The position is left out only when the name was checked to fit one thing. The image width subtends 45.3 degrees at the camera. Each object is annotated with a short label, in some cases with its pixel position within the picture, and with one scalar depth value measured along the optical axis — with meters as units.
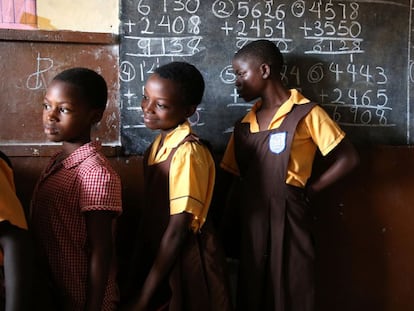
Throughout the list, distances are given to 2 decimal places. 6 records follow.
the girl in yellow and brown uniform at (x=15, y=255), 1.05
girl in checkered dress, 1.31
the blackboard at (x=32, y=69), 1.81
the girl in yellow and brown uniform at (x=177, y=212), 1.45
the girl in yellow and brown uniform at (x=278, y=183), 1.70
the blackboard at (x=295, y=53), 1.91
